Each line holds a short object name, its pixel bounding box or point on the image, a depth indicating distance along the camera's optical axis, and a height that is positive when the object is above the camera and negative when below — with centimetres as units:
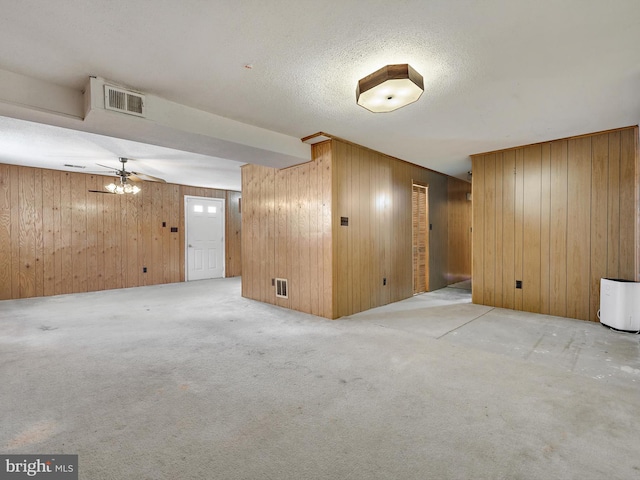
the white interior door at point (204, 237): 784 +1
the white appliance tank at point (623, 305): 339 -82
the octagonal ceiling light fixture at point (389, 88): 220 +116
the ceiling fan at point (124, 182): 545 +106
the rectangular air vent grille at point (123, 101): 251 +120
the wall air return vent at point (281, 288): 484 -85
